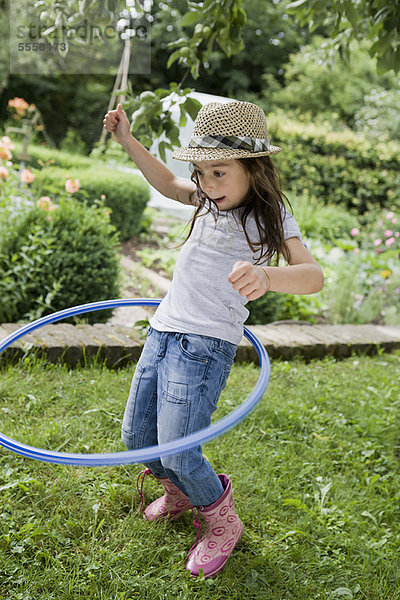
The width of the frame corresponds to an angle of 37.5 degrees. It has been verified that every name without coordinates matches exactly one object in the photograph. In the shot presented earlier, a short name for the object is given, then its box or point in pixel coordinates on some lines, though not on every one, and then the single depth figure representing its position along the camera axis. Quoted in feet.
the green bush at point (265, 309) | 15.06
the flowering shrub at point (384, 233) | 21.50
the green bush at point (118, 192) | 21.89
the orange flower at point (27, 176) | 13.35
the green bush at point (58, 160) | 30.50
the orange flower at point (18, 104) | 23.49
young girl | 5.89
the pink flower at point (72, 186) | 12.96
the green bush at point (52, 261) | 11.92
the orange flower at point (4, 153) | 13.60
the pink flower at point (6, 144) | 13.62
